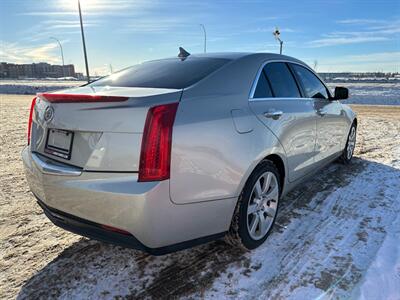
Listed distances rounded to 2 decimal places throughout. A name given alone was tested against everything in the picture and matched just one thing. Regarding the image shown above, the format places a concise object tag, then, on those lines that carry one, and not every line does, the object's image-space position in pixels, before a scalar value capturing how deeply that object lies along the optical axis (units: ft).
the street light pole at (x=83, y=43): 56.90
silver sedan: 6.54
